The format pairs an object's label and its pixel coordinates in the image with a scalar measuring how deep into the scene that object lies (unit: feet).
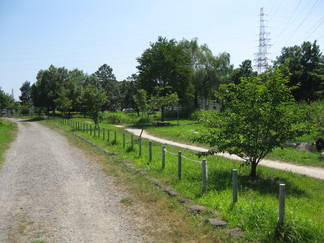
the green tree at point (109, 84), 231.91
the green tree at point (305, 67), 123.24
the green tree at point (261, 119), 28.12
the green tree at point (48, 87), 204.03
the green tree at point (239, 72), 168.23
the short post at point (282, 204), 15.88
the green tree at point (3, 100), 152.97
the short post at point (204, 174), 24.07
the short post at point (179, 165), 29.25
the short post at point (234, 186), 20.17
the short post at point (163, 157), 34.24
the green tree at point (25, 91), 414.58
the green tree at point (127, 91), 214.90
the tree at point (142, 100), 63.98
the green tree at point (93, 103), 96.02
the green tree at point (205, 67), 151.84
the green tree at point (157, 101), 66.38
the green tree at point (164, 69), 130.21
